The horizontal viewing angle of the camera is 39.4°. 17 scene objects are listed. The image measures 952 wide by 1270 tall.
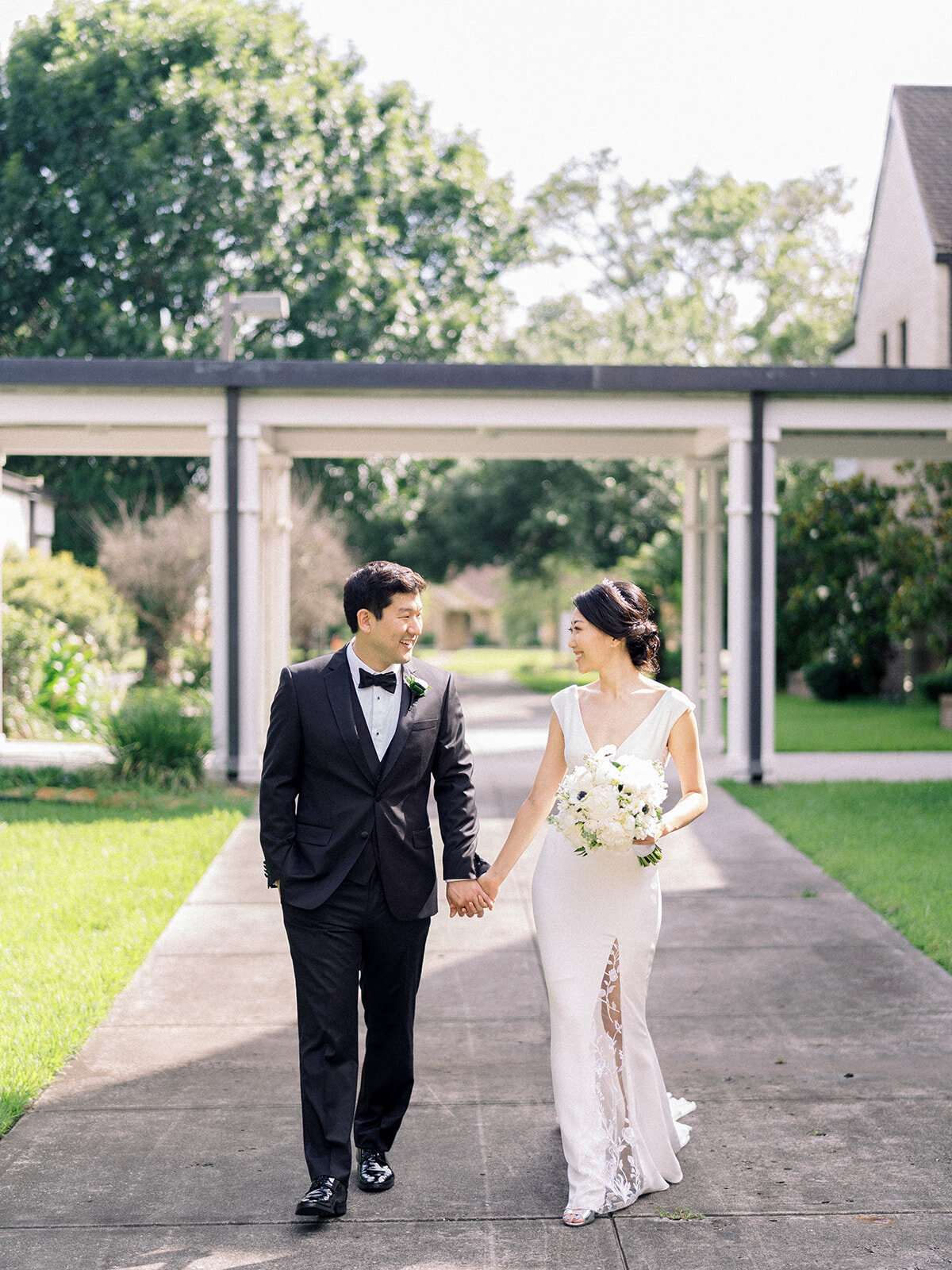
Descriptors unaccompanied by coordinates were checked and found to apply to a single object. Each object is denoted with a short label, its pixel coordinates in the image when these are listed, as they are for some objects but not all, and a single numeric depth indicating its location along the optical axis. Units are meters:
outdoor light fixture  14.14
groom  4.04
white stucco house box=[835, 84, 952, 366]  22.94
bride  4.15
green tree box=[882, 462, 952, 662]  18.31
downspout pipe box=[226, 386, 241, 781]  12.18
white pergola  11.95
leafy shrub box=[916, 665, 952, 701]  21.78
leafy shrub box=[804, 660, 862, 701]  24.55
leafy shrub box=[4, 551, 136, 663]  18.16
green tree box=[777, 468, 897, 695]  22.12
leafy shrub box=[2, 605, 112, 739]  15.95
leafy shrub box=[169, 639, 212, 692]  21.06
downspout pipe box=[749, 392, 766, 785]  12.34
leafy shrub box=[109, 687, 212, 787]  12.10
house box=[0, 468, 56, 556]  19.33
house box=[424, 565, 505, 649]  75.88
